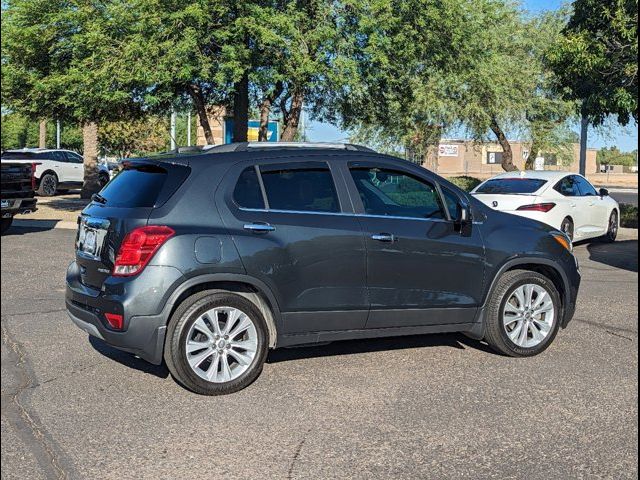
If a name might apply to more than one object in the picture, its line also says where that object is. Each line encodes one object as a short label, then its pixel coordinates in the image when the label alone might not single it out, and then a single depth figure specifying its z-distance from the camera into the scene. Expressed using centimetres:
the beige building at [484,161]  3238
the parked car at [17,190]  1337
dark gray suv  475
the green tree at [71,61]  1549
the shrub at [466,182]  2707
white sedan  1205
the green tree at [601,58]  1411
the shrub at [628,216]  1802
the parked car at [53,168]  2647
